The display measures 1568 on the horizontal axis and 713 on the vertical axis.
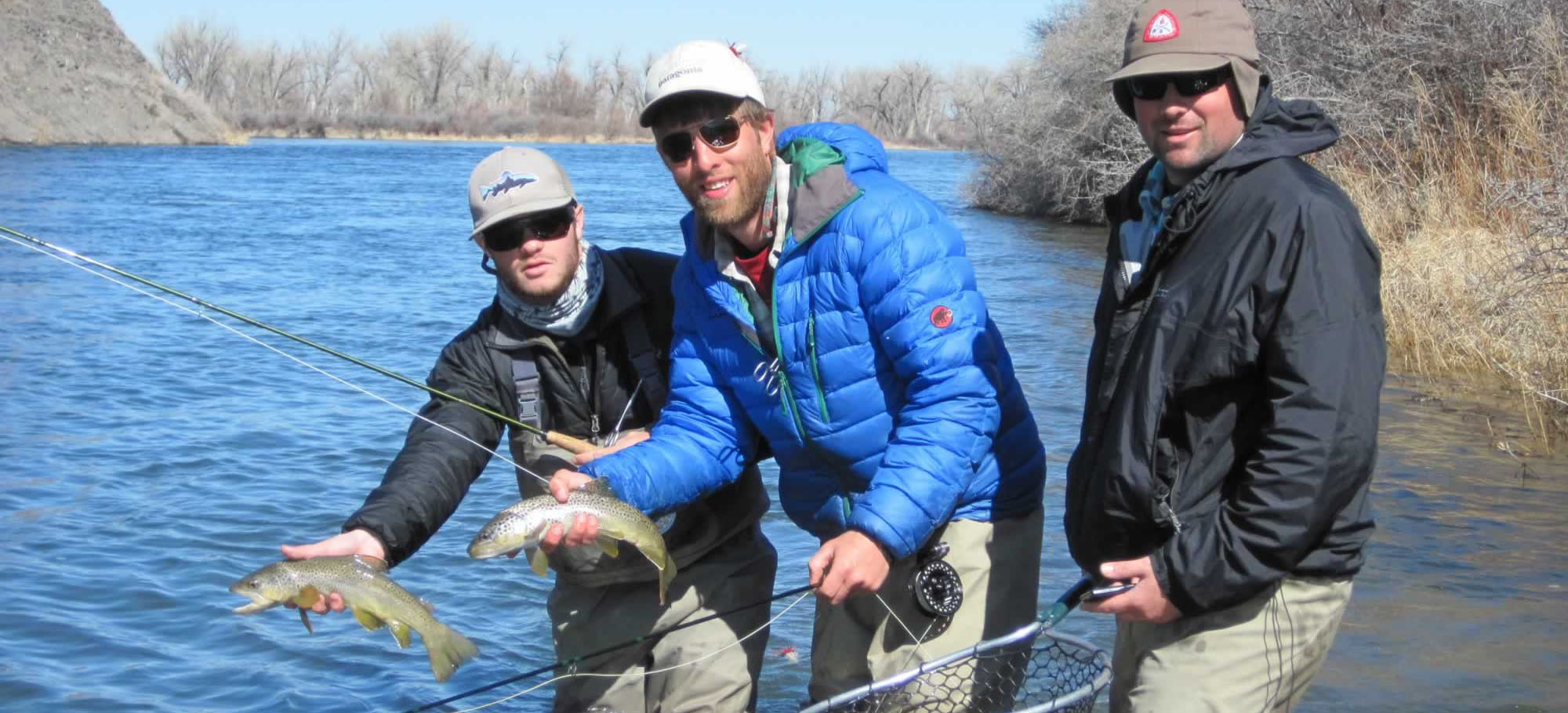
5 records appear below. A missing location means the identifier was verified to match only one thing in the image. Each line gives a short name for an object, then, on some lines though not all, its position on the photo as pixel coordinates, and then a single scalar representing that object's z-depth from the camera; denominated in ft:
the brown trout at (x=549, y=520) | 11.44
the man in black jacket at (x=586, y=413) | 12.87
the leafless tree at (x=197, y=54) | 336.49
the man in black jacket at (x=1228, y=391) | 8.61
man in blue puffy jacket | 10.77
